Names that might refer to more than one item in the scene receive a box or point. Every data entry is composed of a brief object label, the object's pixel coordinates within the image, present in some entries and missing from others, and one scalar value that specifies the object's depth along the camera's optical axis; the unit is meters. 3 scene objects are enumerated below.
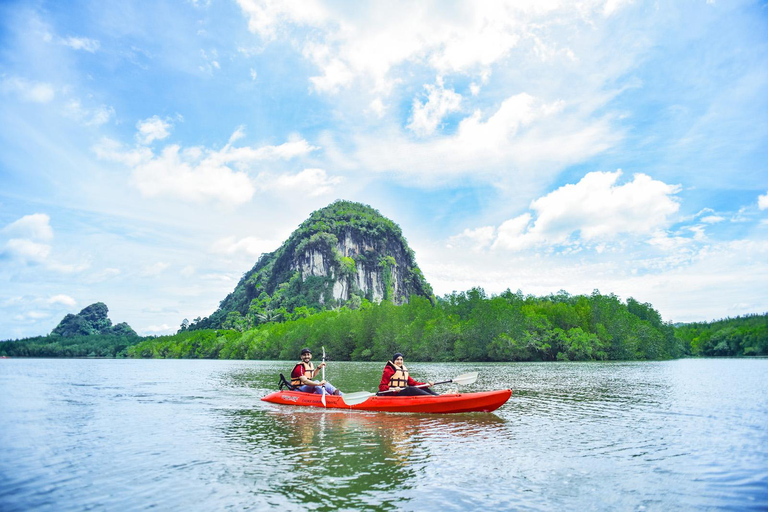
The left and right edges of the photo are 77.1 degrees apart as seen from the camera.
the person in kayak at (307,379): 19.11
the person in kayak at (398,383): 17.39
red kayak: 16.42
